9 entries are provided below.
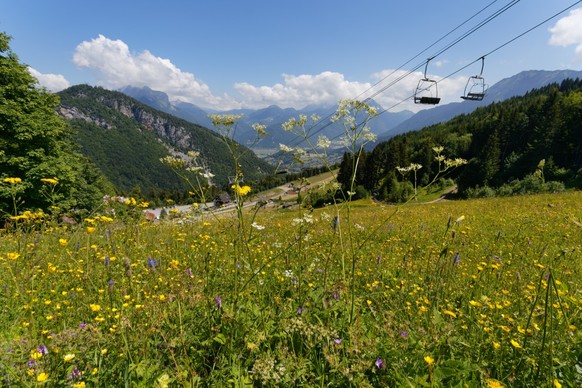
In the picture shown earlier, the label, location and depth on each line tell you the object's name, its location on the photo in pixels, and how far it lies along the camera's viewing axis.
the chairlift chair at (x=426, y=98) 17.26
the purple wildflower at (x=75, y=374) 2.32
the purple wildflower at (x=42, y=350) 2.37
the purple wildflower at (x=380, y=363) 2.32
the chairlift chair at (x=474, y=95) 16.83
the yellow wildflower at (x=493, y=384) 1.85
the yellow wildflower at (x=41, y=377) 1.85
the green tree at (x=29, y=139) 19.25
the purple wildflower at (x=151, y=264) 4.01
